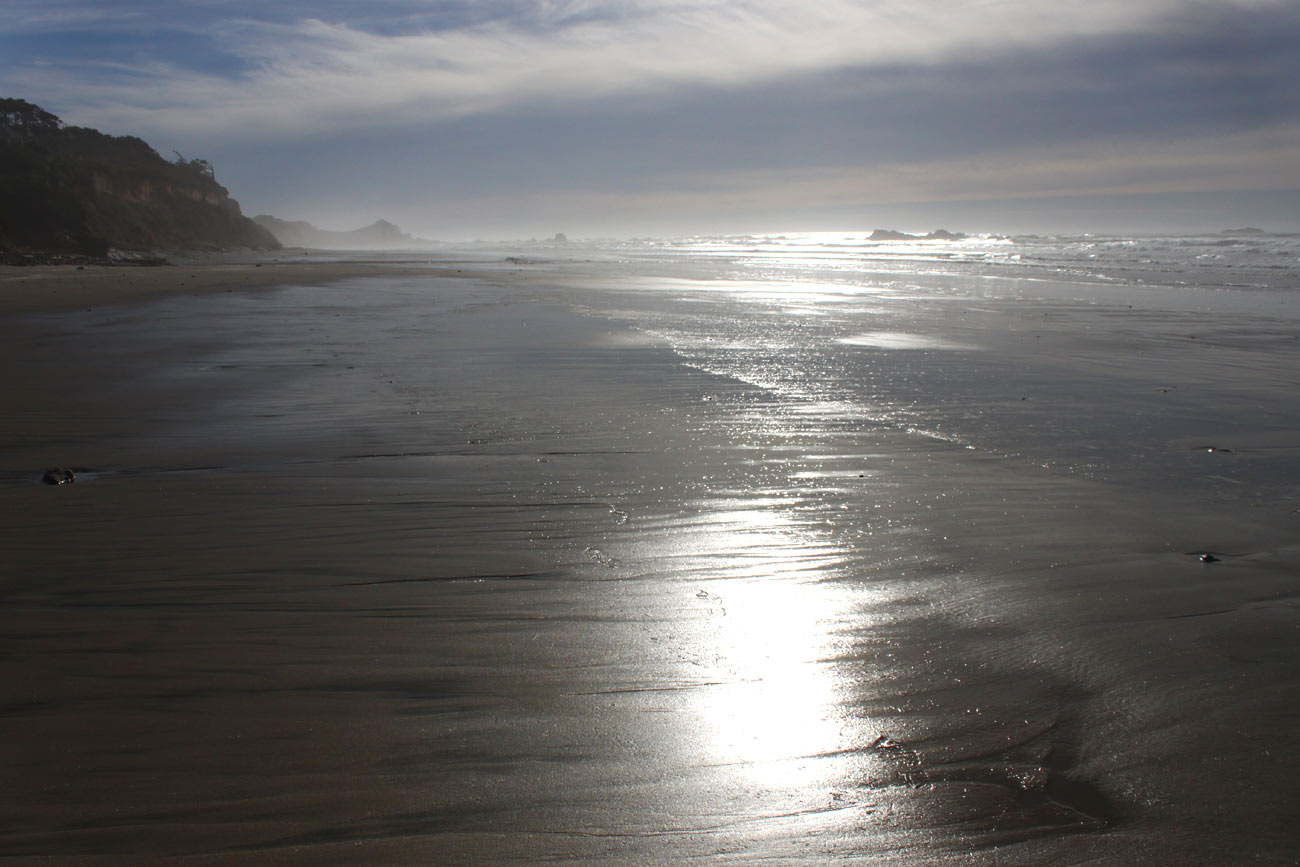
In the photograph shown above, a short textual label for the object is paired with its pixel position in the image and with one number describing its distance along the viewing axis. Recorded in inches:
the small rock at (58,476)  190.1
